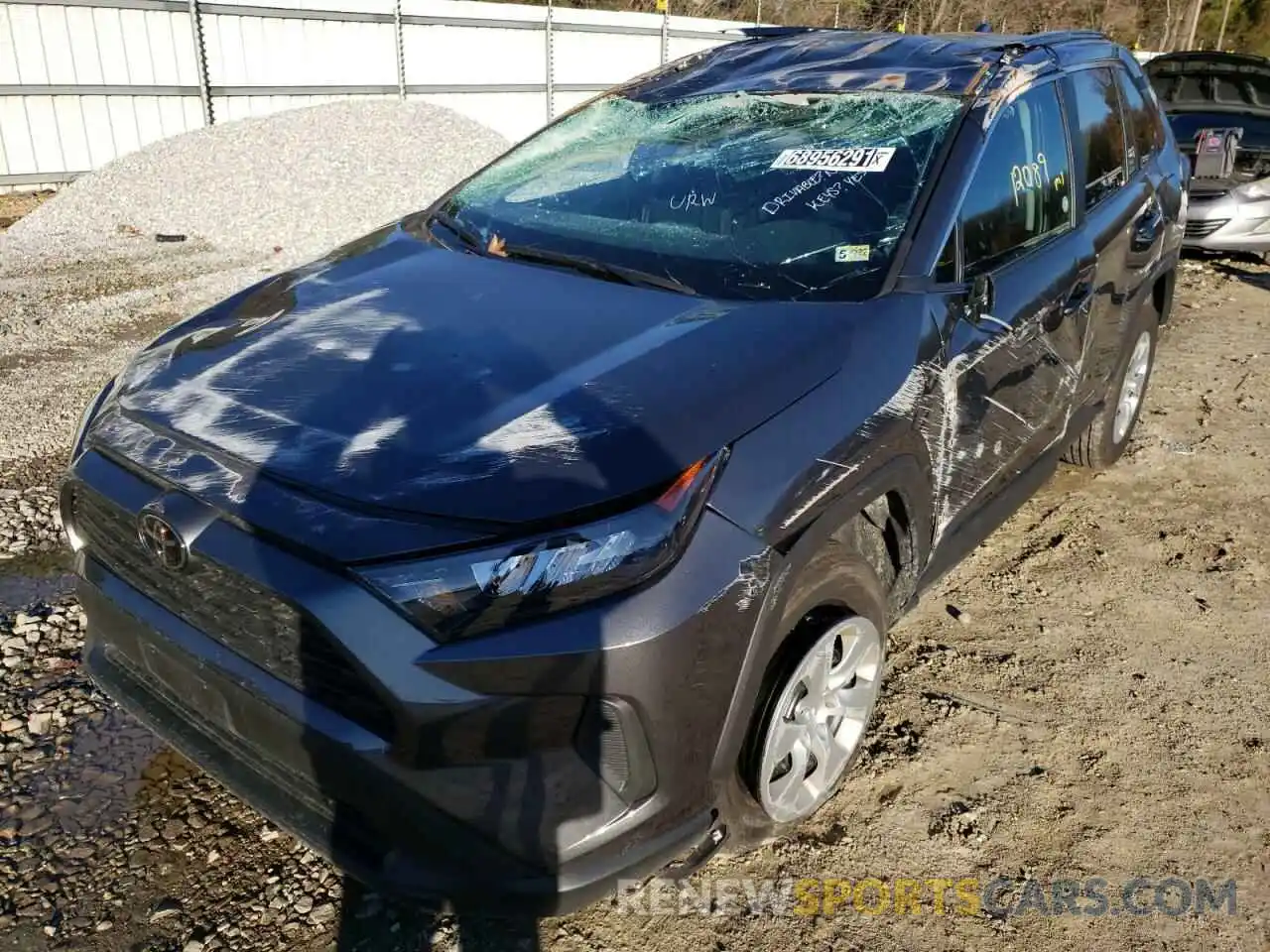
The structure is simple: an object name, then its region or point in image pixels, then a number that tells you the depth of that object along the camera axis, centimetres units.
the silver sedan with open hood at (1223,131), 809
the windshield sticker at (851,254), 272
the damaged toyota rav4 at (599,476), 182
